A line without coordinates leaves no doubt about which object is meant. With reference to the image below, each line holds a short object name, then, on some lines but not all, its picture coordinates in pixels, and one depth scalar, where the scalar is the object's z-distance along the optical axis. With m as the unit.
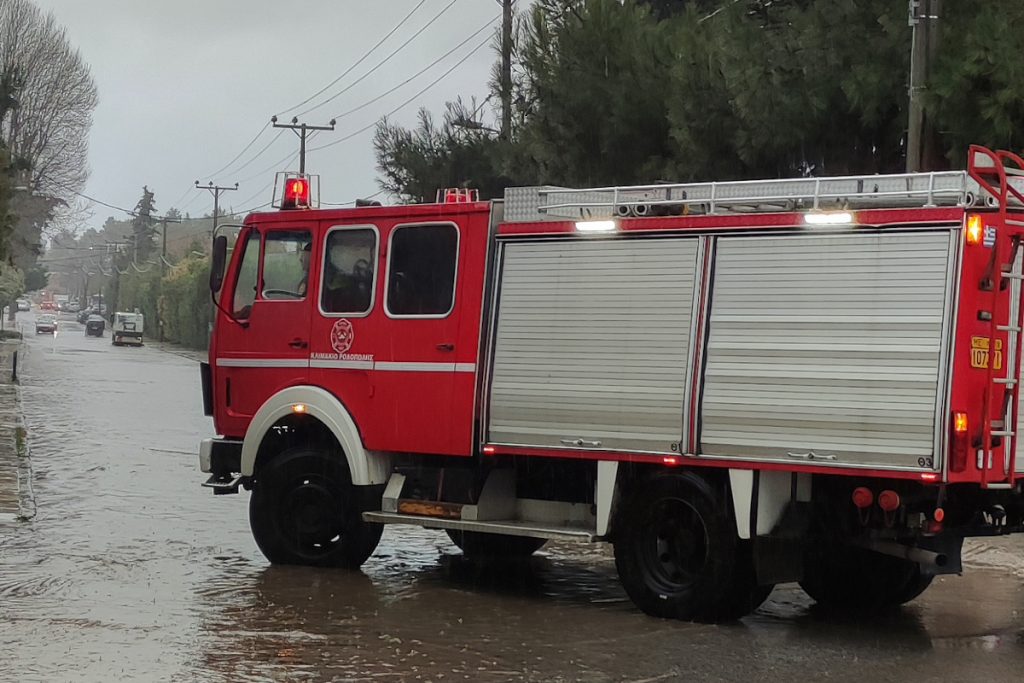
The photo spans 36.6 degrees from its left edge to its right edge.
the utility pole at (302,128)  62.44
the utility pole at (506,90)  21.00
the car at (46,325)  91.75
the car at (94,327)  98.21
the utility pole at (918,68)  13.13
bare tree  62.72
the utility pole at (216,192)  96.00
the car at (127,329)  79.25
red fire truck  8.41
